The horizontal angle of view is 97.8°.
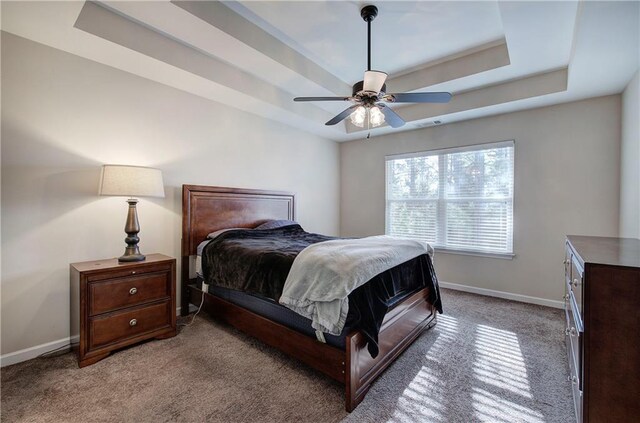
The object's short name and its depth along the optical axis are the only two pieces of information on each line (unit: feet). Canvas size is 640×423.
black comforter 5.77
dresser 3.90
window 12.22
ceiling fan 6.91
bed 5.67
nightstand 6.89
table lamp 7.55
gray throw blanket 5.54
